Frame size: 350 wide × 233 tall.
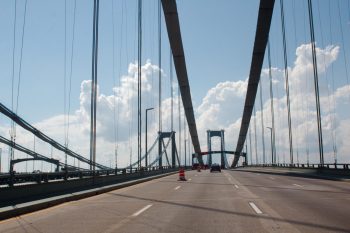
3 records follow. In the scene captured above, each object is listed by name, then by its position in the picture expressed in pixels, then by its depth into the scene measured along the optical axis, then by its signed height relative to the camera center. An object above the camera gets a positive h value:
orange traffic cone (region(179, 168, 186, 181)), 34.42 -0.57
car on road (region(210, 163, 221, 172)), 64.29 -0.02
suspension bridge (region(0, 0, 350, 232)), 10.20 -1.12
